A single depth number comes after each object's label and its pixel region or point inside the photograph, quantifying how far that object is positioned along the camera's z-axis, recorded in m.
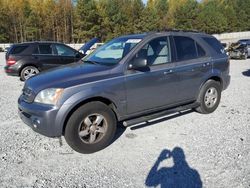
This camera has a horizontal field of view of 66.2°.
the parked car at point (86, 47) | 9.92
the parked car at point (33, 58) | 7.55
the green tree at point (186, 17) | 51.43
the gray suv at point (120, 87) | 2.93
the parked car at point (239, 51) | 13.64
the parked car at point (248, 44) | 13.79
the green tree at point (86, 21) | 40.63
